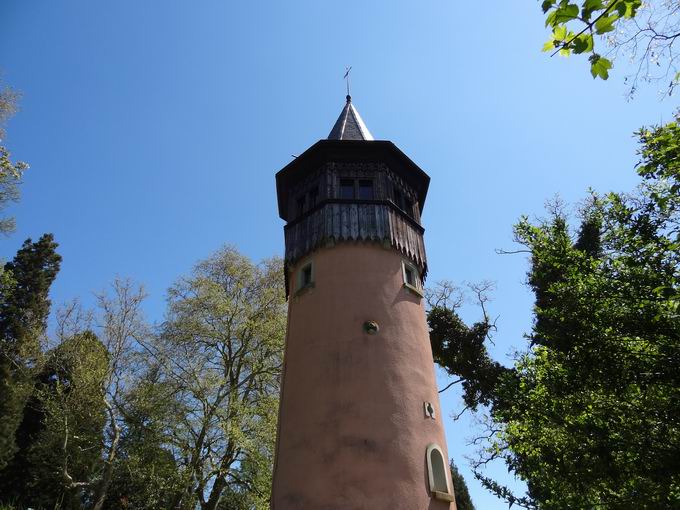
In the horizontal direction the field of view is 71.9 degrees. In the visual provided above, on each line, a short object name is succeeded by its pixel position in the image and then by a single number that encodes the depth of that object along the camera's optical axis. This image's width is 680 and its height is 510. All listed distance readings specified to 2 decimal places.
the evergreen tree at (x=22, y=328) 24.62
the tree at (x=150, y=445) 17.19
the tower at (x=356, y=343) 10.30
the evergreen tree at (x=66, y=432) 19.62
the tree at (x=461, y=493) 34.41
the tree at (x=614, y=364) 7.65
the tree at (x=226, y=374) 17.44
